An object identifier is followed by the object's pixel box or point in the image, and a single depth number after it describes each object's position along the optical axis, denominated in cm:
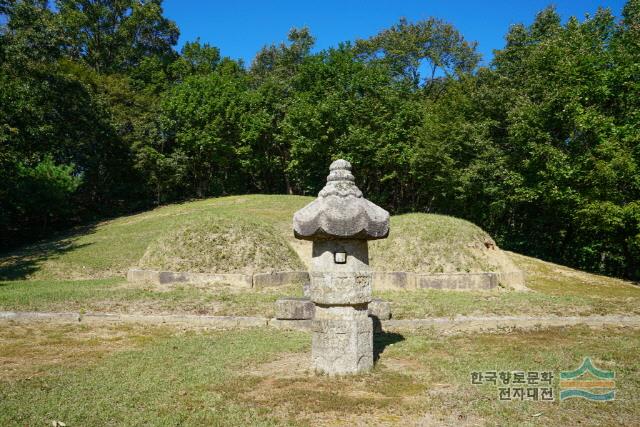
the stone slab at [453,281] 1347
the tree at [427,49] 3656
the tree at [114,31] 3762
